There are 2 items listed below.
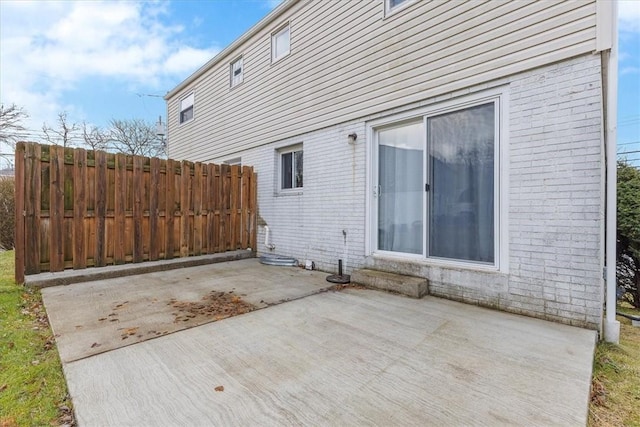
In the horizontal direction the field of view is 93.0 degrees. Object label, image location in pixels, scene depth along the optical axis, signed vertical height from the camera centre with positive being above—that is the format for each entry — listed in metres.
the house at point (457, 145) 3.14 +0.90
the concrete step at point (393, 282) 4.06 -1.01
